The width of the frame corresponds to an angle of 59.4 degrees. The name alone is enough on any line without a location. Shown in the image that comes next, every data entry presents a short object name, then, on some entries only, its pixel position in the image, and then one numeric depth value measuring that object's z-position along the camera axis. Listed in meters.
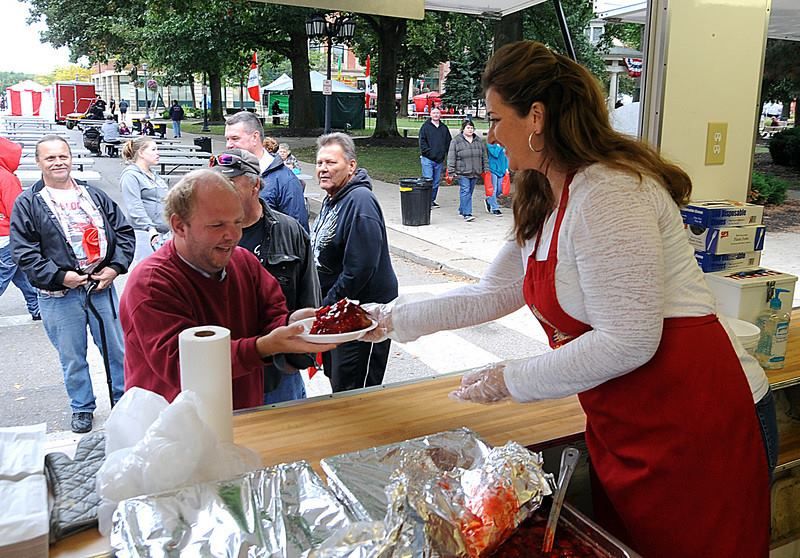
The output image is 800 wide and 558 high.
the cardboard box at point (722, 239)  2.86
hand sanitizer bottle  2.62
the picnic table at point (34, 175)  7.53
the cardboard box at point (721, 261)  2.87
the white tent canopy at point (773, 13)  3.43
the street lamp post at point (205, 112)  29.27
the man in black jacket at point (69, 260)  4.25
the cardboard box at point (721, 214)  2.90
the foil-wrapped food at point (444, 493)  1.19
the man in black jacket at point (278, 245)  3.28
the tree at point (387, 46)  19.17
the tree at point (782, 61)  14.23
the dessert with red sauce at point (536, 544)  1.32
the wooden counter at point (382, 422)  1.84
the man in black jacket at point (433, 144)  12.09
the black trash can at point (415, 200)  10.43
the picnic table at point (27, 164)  10.76
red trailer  28.89
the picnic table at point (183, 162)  10.66
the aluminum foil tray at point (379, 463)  1.38
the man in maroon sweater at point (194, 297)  2.03
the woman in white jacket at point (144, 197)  5.83
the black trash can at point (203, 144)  15.96
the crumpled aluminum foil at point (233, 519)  1.20
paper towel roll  1.50
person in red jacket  5.36
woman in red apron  1.56
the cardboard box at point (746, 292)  2.69
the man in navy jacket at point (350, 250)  3.81
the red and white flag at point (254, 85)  16.91
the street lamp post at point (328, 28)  9.99
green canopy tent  31.64
